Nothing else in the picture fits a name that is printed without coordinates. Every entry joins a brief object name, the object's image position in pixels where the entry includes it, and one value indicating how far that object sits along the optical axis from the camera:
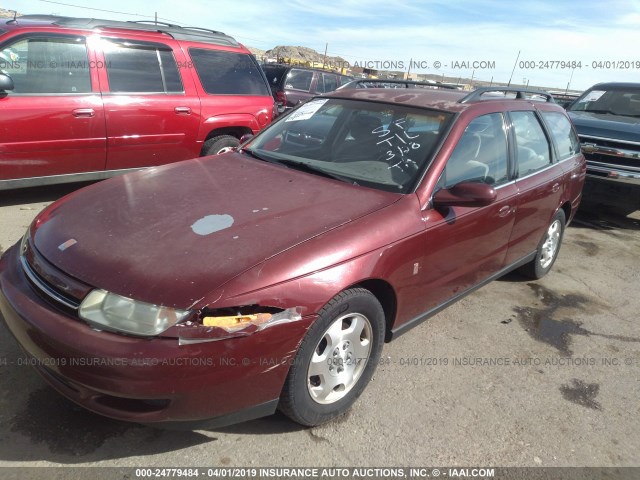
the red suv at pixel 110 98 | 4.70
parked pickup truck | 6.58
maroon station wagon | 1.96
